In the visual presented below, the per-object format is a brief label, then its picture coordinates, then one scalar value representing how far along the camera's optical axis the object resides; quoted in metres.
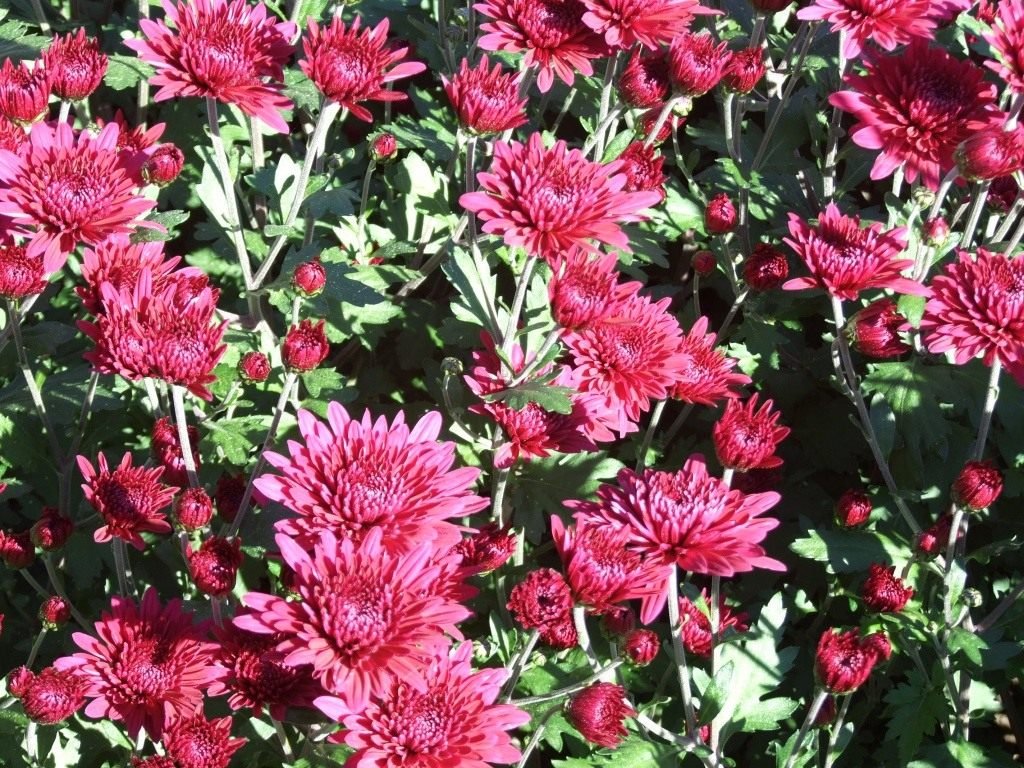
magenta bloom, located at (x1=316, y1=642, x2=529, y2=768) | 1.78
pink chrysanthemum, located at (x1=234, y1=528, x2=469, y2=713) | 1.72
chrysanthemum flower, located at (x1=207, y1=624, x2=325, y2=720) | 1.92
